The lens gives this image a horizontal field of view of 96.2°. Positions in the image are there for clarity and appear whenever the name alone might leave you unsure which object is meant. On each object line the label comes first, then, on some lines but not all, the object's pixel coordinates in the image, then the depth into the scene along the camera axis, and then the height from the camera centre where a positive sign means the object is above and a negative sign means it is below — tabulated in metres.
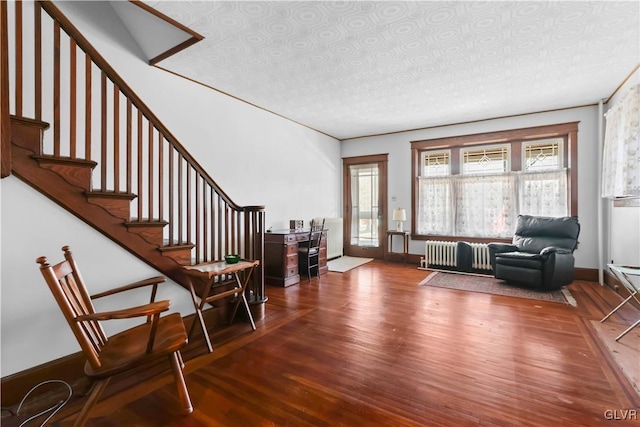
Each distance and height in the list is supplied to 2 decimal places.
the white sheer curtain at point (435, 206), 5.89 +0.12
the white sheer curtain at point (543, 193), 4.97 +0.33
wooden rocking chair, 1.42 -0.75
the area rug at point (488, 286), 3.85 -1.14
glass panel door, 6.77 +0.10
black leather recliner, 4.05 -0.63
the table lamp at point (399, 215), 6.05 -0.06
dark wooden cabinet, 4.46 -0.72
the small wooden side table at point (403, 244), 6.17 -0.72
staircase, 1.76 +0.40
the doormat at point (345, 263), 5.70 -1.10
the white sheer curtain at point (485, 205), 5.33 +0.13
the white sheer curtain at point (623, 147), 3.20 +0.79
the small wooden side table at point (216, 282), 2.44 -0.68
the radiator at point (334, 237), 6.41 -0.57
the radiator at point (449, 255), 5.29 -0.83
